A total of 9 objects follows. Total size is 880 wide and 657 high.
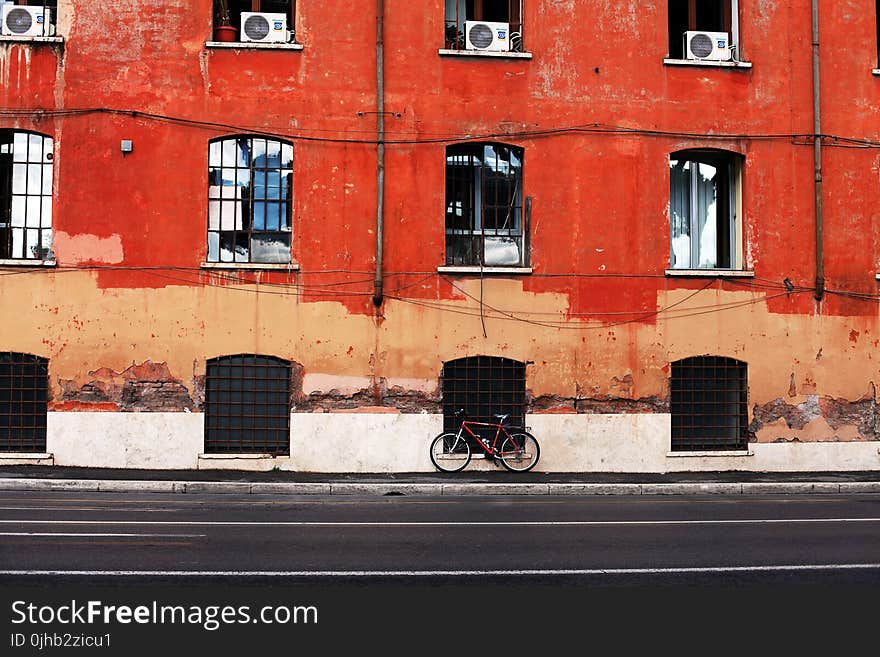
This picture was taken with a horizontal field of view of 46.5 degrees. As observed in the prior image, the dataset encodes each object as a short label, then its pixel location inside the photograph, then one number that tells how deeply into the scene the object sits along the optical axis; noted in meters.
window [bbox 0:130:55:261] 17.33
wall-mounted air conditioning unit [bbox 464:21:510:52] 17.86
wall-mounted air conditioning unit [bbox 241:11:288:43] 17.53
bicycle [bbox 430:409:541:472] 16.98
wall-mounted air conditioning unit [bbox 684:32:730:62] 18.33
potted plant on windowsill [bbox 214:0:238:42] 17.47
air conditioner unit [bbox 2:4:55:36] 17.36
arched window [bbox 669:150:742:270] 18.50
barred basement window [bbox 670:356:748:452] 17.98
